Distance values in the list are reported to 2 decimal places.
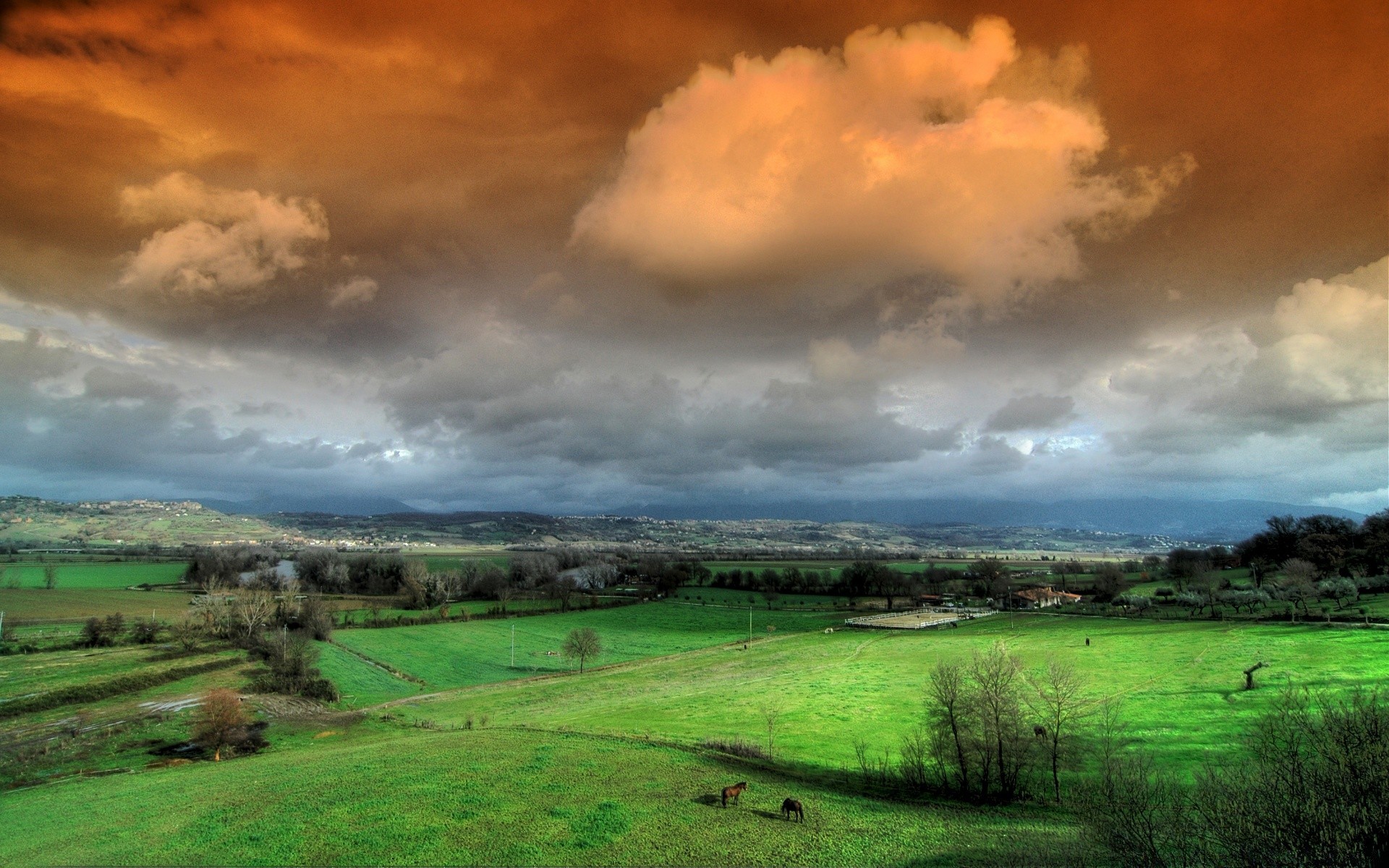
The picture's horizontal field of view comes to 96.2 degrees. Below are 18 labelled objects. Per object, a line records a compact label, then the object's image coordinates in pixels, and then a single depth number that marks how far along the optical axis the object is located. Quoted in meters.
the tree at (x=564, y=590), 155.60
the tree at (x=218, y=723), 47.12
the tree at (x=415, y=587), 141.88
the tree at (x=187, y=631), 86.69
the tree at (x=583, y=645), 89.79
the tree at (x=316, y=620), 99.43
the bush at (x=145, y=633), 89.56
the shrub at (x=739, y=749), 37.69
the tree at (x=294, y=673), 68.00
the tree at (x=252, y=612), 96.25
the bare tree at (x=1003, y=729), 31.61
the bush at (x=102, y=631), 86.38
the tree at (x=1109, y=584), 148.88
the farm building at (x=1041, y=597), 151.50
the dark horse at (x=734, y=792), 29.06
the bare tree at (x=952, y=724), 32.56
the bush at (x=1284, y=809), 16.30
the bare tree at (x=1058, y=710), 32.16
